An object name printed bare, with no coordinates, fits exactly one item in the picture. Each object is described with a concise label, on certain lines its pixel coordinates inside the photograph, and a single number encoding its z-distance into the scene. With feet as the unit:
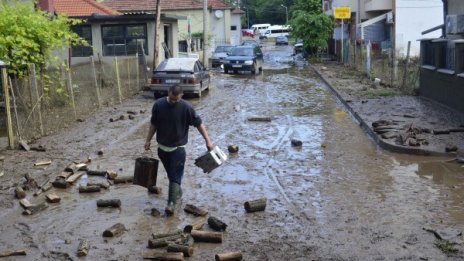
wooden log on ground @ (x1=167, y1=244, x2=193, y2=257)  20.18
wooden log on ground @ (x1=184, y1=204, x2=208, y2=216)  25.00
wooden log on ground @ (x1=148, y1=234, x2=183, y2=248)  20.85
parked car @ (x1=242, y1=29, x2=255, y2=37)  324.39
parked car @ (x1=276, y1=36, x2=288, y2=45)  299.89
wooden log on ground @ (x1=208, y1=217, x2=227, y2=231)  22.76
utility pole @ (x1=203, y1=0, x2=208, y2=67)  115.55
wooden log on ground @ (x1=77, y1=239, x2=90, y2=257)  20.36
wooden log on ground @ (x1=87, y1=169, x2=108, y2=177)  32.58
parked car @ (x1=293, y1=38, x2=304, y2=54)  201.62
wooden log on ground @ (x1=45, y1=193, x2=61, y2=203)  27.40
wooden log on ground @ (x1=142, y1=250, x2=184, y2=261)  19.61
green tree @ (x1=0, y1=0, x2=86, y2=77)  46.14
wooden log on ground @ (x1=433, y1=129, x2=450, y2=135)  41.39
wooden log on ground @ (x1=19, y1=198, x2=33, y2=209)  26.28
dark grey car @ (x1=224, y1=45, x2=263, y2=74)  111.55
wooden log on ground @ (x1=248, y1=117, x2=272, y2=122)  52.19
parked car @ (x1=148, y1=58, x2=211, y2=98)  68.85
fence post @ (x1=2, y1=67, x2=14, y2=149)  36.75
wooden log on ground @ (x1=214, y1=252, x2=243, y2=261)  19.40
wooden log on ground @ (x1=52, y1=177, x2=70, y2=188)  30.12
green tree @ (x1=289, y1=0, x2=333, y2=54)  149.48
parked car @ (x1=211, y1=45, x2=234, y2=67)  135.85
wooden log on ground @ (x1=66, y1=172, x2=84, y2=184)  30.89
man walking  25.30
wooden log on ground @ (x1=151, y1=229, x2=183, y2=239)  21.34
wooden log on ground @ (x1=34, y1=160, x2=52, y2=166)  34.87
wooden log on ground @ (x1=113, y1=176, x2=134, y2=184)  30.89
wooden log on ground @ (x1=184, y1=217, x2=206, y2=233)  22.35
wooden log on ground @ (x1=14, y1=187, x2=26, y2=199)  28.30
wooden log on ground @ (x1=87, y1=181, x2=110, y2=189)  29.78
